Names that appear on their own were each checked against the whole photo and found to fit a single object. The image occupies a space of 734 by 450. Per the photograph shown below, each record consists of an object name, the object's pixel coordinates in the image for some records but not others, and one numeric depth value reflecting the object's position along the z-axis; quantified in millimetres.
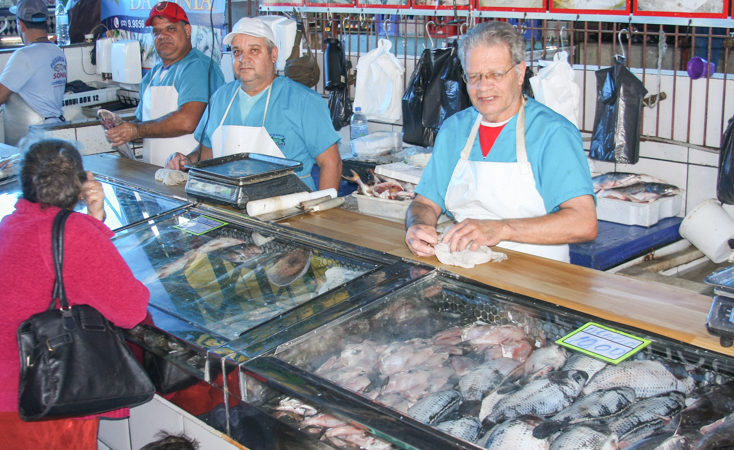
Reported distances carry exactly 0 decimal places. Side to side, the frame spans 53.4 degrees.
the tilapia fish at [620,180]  4402
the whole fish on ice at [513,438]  1586
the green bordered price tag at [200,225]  2948
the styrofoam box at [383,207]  3223
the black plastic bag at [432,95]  4715
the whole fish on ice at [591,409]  1646
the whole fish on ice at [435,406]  1723
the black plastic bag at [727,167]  3700
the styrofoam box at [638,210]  4219
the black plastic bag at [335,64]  5609
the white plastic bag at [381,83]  5285
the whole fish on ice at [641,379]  1720
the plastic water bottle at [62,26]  8516
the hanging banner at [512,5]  4562
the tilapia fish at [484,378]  1846
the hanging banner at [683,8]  3754
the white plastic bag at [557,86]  4262
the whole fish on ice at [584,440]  1552
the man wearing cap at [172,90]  4555
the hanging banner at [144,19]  6832
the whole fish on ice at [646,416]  1609
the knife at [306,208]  3012
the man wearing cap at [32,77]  6223
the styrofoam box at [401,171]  3943
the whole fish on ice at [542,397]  1724
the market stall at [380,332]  1687
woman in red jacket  2031
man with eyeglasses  2518
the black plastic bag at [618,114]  4156
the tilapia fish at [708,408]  1576
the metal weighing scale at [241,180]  3059
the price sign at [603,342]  1769
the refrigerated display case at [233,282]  2002
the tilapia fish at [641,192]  4297
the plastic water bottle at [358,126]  5898
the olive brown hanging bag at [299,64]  5750
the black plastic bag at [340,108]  5730
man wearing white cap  3757
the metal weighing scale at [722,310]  1728
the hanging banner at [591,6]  4160
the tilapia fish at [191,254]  2592
